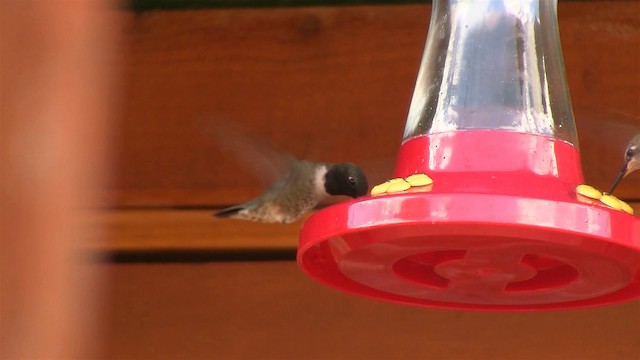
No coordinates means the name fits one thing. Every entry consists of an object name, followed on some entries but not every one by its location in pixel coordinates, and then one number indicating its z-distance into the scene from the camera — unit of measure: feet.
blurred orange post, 6.67
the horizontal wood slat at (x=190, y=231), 16.58
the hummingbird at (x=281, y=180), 15.52
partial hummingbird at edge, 14.33
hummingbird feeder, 8.56
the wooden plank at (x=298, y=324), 16.17
